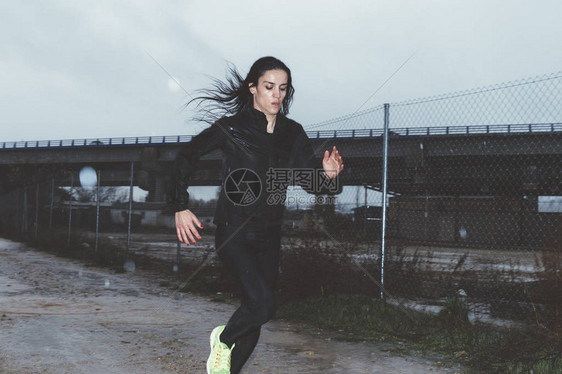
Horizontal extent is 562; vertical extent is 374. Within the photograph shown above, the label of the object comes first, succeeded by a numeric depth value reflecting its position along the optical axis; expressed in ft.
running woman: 10.55
